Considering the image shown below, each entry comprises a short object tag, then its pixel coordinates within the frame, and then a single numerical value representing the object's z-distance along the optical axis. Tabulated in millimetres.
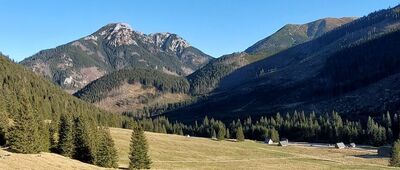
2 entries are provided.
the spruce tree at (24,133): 69750
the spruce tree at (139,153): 79438
